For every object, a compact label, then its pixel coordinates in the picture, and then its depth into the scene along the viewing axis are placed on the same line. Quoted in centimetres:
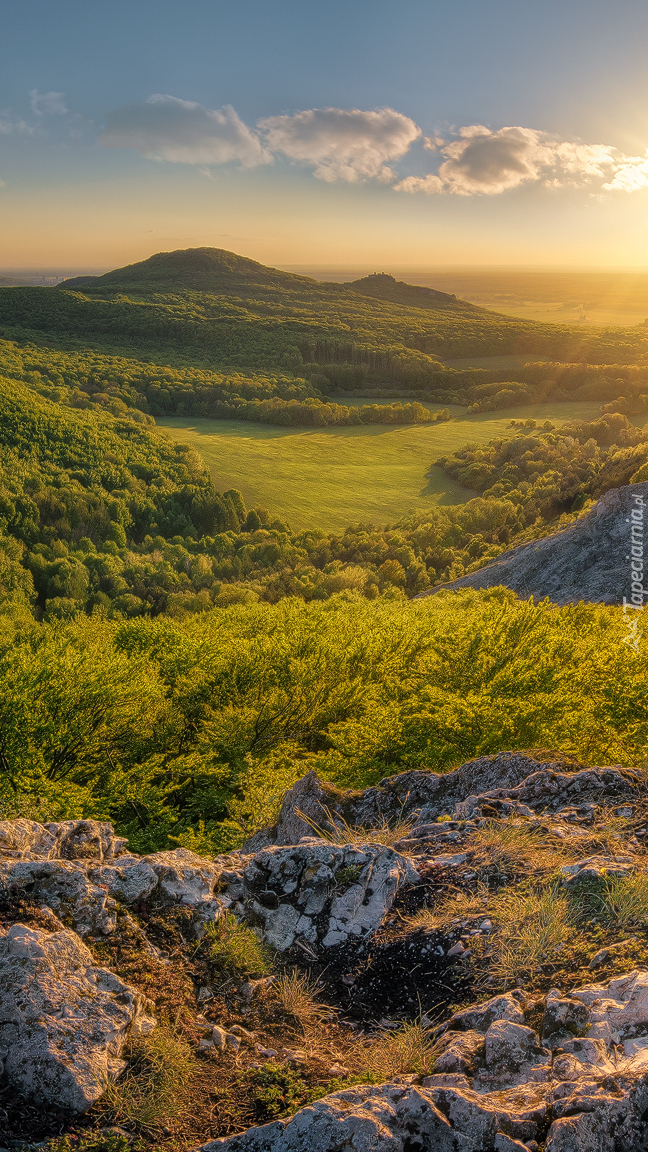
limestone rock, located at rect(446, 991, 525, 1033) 593
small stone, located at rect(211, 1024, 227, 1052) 611
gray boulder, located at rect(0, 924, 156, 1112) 534
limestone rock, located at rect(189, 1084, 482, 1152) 475
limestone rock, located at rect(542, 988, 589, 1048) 558
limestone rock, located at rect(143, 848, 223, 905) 777
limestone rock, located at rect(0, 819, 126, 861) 812
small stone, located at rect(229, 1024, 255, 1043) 633
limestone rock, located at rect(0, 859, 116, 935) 693
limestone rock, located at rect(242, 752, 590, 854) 1197
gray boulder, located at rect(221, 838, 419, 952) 789
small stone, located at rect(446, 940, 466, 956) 709
